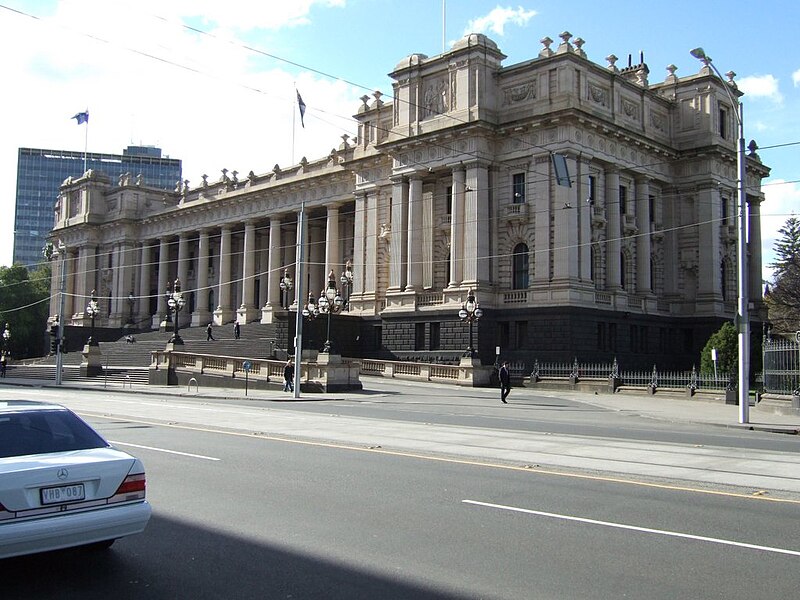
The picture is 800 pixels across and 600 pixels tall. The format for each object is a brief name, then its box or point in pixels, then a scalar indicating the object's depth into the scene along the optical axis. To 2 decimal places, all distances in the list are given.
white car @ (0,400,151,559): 6.25
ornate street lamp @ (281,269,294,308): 55.06
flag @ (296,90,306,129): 43.31
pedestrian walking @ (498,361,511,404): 33.09
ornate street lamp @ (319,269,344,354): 40.00
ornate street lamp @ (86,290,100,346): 59.29
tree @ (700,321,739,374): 39.41
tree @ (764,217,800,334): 68.62
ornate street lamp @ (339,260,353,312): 57.56
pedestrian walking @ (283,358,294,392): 38.38
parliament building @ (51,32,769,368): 48.38
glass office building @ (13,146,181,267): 175.12
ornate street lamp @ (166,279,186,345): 50.47
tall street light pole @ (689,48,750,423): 23.62
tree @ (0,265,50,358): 93.31
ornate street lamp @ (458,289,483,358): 43.28
